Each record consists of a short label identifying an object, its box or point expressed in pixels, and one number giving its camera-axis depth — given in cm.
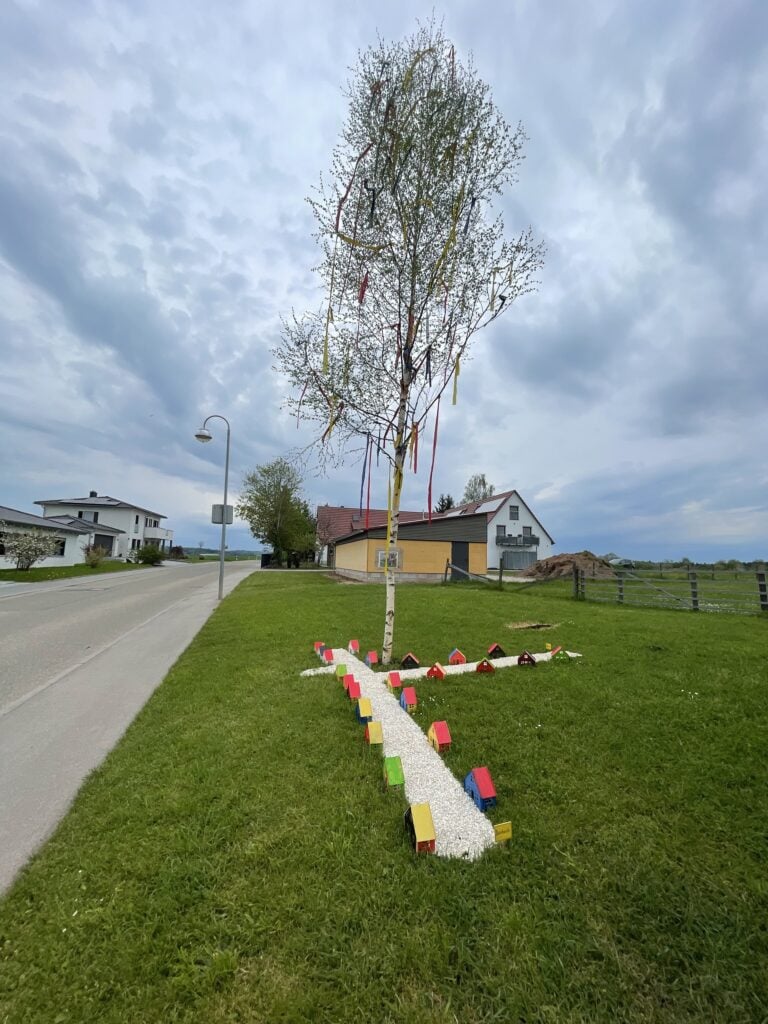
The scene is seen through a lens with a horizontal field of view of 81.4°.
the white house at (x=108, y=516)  4938
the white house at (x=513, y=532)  3691
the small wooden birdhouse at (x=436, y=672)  593
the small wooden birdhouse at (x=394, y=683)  551
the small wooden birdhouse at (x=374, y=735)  395
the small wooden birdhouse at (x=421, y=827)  269
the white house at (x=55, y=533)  2875
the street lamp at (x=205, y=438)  1744
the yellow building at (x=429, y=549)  2633
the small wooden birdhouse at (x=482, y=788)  309
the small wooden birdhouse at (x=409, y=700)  490
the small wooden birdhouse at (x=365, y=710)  437
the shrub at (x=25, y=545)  2675
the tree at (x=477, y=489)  5709
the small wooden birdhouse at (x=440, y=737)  392
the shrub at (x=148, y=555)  4109
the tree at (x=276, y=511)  4416
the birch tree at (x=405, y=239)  680
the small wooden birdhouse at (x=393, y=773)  333
